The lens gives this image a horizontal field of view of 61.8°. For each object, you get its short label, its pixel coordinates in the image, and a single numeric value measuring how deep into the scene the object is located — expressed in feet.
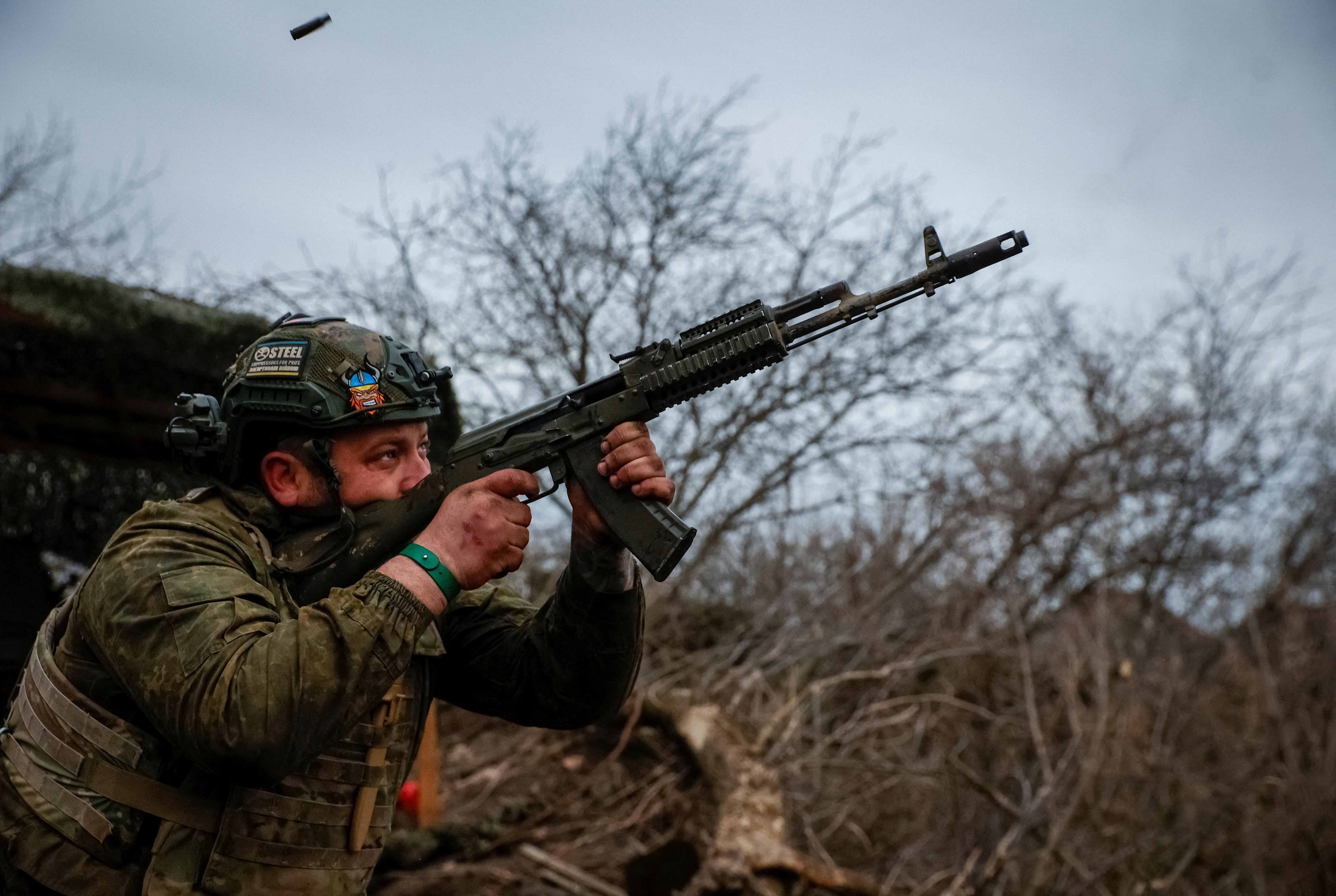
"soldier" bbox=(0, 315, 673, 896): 7.32
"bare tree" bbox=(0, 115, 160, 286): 17.57
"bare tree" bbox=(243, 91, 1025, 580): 27.84
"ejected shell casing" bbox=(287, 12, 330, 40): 11.08
